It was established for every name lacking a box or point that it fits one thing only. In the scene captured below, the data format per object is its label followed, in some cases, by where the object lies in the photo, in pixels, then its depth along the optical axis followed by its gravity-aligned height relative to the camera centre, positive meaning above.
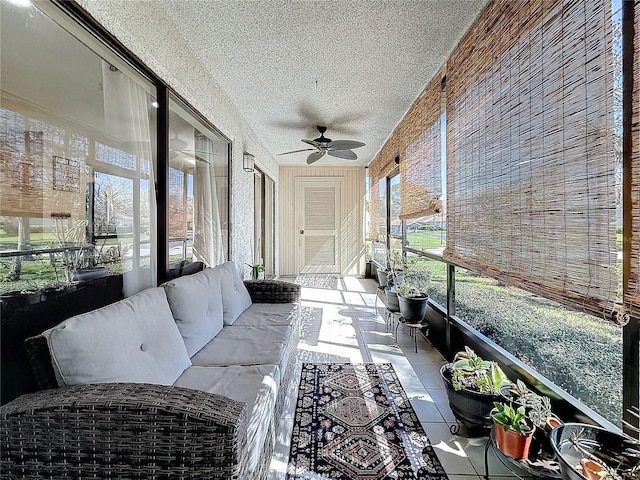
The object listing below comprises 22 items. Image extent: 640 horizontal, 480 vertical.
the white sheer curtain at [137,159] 1.78 +0.49
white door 7.21 +0.28
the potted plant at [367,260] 7.15 -0.55
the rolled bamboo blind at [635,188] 1.07 +0.16
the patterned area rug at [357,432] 1.58 -1.13
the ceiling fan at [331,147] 3.87 +1.12
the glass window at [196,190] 2.38 +0.39
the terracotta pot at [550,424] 1.41 -0.83
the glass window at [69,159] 1.25 +0.37
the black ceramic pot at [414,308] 3.06 -0.70
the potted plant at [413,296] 3.08 -0.60
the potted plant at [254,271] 4.32 -0.48
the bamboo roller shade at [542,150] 1.18 +0.40
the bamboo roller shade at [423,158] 2.99 +0.83
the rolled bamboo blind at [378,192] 5.35 +0.84
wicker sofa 1.00 -0.58
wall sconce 3.97 +0.92
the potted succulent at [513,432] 1.34 -0.84
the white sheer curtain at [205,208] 2.77 +0.25
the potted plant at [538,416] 1.39 -0.78
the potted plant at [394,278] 3.68 -0.56
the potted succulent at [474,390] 1.67 -0.82
